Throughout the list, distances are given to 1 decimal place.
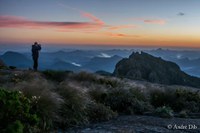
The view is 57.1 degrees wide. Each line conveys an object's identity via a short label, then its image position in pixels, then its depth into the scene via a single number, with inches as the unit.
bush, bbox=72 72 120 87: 347.6
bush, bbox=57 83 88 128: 211.6
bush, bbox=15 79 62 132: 198.6
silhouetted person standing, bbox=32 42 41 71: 525.0
